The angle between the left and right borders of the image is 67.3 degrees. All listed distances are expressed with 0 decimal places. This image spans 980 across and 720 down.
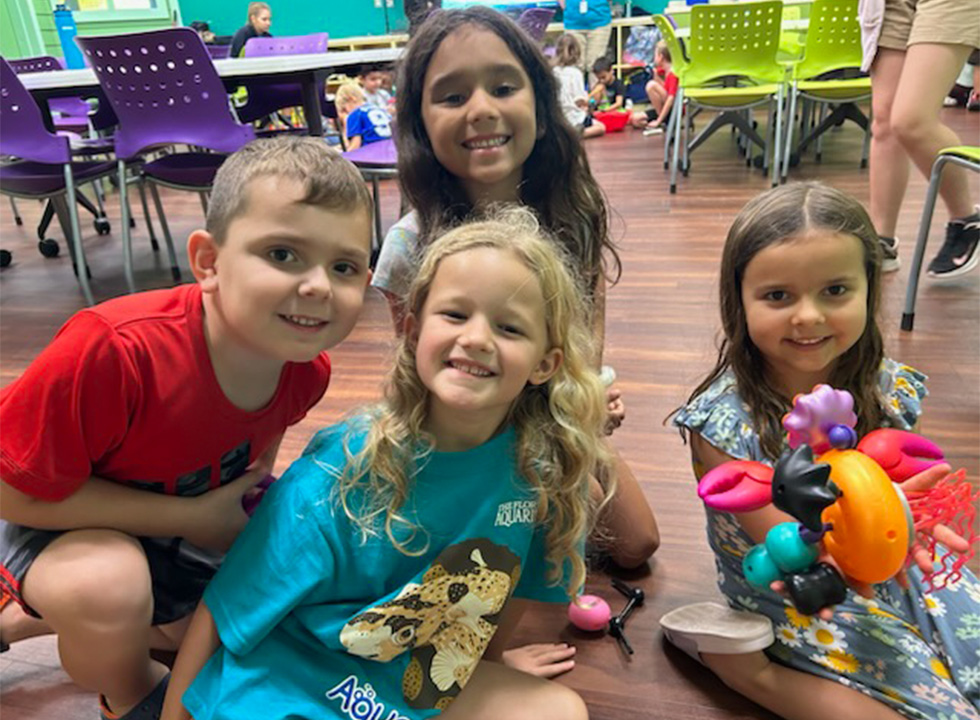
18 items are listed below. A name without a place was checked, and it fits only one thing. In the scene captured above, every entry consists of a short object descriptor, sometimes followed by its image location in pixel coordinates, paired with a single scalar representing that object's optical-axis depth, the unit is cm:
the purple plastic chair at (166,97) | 223
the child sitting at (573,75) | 488
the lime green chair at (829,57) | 355
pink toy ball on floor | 116
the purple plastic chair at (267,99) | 362
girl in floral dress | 93
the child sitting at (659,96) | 553
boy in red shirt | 82
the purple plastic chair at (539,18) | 238
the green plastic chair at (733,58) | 357
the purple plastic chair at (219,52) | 527
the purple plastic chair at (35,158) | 235
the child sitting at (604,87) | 658
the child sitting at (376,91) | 383
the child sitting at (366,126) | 352
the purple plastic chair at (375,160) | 257
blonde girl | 80
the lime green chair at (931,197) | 180
